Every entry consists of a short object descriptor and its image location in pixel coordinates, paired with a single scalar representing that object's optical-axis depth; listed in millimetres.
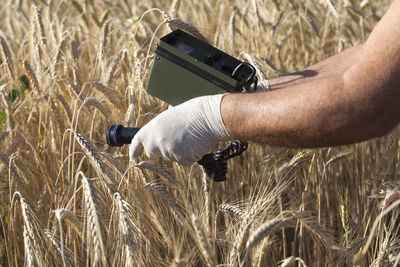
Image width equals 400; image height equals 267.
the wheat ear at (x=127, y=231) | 1314
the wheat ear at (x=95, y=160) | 1428
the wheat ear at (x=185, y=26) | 1651
